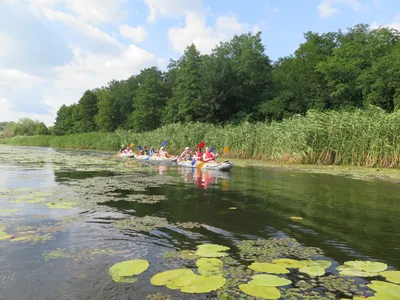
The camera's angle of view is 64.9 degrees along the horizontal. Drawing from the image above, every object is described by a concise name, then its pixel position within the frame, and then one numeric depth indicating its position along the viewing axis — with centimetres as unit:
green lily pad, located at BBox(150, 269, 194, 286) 263
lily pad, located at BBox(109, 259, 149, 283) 278
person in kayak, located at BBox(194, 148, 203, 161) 1514
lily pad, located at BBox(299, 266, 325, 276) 286
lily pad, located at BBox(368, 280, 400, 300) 237
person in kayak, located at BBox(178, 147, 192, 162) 1675
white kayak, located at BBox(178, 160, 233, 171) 1298
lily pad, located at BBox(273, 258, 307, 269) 304
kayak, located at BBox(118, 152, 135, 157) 2273
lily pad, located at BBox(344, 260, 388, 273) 294
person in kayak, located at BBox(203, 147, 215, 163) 1441
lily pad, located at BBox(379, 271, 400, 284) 270
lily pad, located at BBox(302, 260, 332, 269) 306
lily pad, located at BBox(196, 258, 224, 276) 285
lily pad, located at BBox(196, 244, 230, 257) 333
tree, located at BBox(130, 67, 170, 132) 4700
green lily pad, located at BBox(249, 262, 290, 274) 287
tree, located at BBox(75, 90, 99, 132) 6056
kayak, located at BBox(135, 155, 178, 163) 1829
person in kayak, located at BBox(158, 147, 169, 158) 1908
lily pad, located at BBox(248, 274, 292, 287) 256
